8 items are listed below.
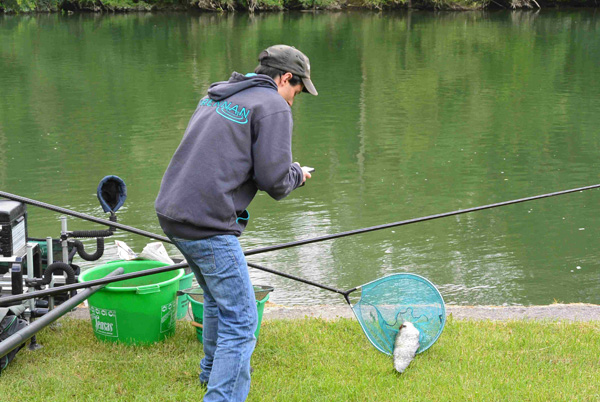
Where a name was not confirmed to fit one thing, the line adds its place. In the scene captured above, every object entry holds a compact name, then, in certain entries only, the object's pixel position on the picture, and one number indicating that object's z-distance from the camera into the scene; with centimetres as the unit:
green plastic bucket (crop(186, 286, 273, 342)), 360
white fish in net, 342
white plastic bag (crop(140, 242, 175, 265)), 387
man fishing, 255
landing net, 368
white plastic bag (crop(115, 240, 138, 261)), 391
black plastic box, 348
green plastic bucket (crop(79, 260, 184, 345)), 354
